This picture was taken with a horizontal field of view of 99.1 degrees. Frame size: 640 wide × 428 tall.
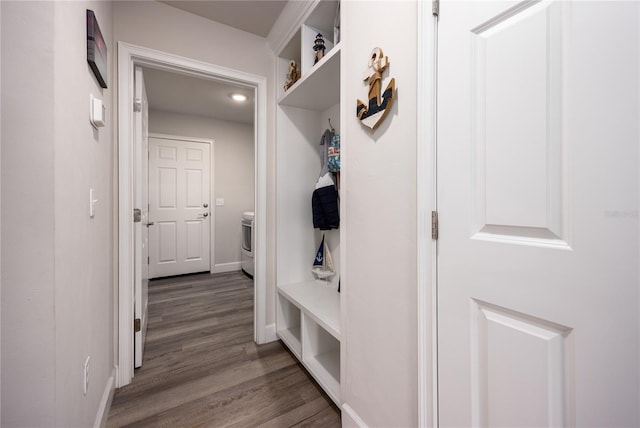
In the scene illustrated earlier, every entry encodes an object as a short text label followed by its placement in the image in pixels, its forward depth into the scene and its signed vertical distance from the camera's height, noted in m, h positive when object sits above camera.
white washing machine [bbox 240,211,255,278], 3.96 -0.45
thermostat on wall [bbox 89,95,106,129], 1.16 +0.44
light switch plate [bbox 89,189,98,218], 1.15 +0.05
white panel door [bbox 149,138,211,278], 3.83 +0.10
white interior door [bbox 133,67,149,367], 1.77 -0.04
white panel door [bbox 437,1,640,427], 0.55 +0.00
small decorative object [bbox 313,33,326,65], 1.65 +1.01
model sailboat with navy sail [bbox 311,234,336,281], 2.16 -0.40
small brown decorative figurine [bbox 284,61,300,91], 1.95 +1.00
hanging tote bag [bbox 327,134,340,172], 1.92 +0.42
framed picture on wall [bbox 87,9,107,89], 1.09 +0.70
